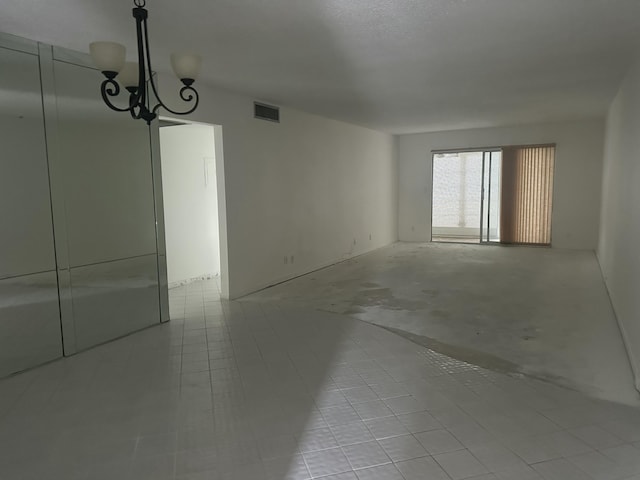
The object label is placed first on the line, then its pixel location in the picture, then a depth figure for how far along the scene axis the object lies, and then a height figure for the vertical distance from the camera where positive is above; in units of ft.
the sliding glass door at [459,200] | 36.17 -0.40
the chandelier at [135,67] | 7.13 +2.34
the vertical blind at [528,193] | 29.17 +0.10
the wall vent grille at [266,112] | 18.39 +3.71
